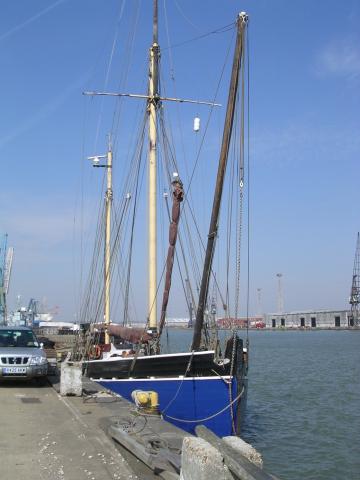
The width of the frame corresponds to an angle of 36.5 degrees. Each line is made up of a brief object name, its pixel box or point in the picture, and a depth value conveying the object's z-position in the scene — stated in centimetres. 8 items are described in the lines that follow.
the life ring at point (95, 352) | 2127
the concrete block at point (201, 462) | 493
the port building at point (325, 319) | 17588
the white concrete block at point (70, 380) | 1407
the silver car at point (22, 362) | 1509
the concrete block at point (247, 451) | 577
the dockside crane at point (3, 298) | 9581
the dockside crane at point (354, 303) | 15662
